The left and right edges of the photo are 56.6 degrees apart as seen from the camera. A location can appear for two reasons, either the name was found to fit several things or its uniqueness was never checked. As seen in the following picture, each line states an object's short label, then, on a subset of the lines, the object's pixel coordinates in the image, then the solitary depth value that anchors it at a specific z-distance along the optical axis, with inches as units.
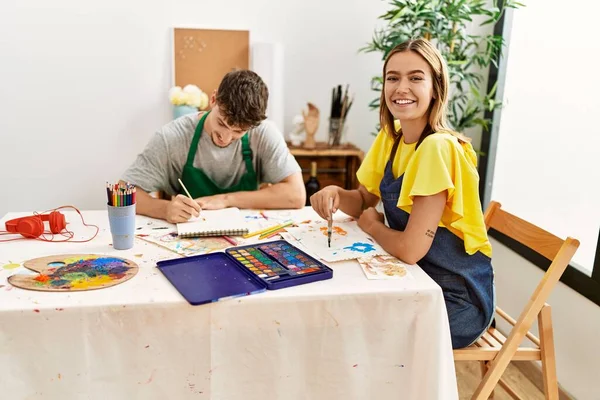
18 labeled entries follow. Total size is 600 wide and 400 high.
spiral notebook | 65.9
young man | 75.4
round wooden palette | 51.0
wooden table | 123.0
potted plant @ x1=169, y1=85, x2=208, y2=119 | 120.3
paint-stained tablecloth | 48.4
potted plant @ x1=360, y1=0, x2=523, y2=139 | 102.7
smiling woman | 60.2
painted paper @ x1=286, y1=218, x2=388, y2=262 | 61.2
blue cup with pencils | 59.9
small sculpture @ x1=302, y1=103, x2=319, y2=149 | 123.6
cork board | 125.3
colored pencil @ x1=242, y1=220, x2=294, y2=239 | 67.6
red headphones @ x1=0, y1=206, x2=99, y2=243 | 63.4
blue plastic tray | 51.4
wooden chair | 59.6
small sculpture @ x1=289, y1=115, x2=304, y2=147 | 125.5
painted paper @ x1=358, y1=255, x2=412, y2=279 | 56.4
